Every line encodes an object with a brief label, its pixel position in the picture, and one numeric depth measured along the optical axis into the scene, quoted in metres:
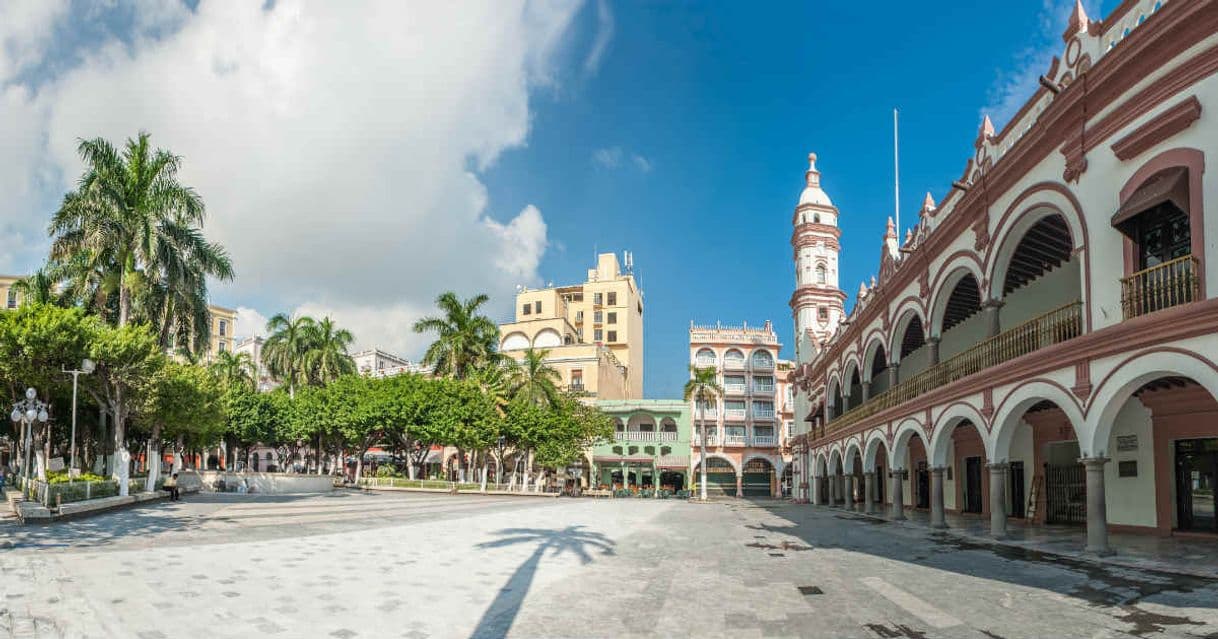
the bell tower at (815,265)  57.22
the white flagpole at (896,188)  31.95
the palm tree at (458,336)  51.22
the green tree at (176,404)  30.23
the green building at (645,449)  66.94
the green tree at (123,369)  25.28
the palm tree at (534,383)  49.88
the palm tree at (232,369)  58.62
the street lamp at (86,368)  22.97
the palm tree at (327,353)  59.03
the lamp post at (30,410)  22.42
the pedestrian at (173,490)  30.33
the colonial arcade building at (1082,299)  13.02
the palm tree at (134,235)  28.20
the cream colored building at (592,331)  72.06
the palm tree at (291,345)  60.16
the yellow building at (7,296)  82.07
